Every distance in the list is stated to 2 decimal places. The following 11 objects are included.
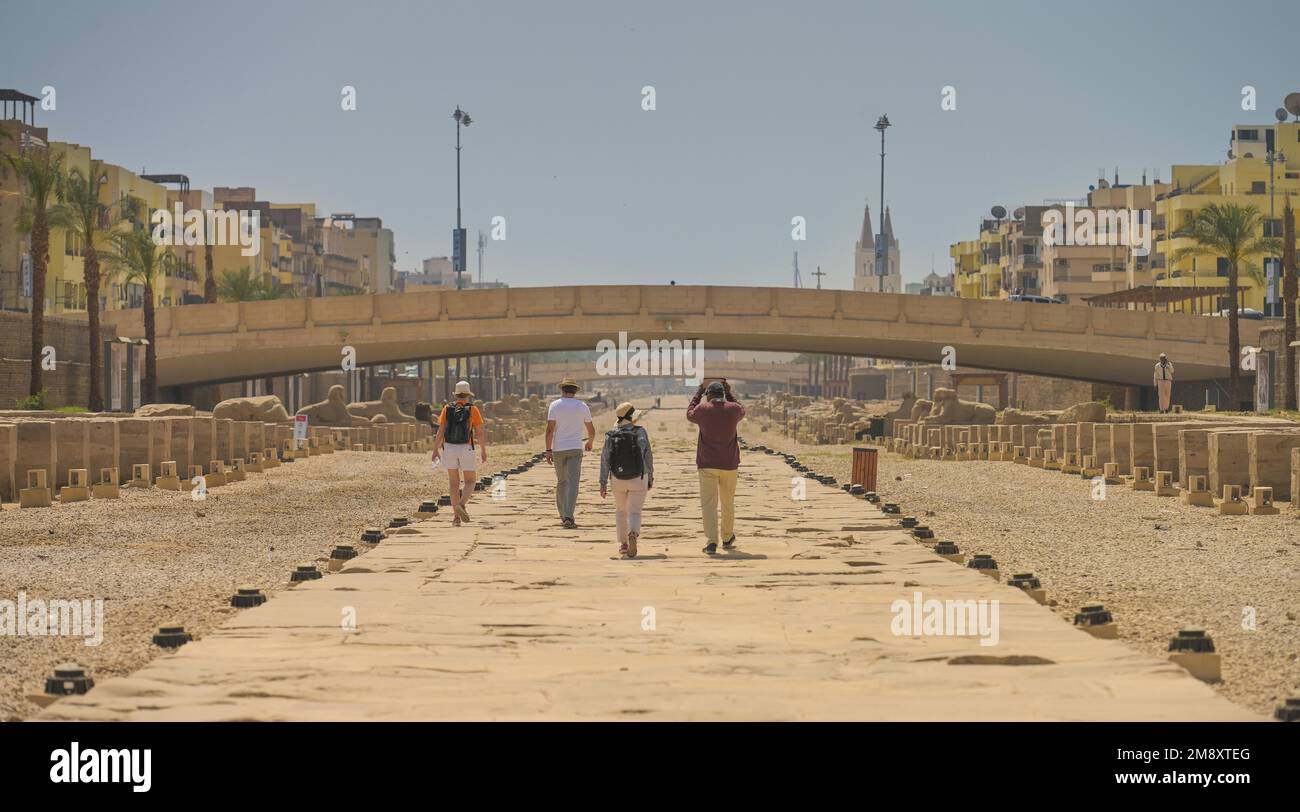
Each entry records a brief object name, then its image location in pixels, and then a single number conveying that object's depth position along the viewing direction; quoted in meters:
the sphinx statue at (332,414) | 48.38
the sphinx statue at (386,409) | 53.97
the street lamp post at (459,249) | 93.77
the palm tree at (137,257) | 58.53
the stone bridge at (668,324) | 57.44
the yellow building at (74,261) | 86.12
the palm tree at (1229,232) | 59.88
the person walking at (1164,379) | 43.47
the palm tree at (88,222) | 49.72
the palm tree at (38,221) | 46.69
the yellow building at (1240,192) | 105.19
